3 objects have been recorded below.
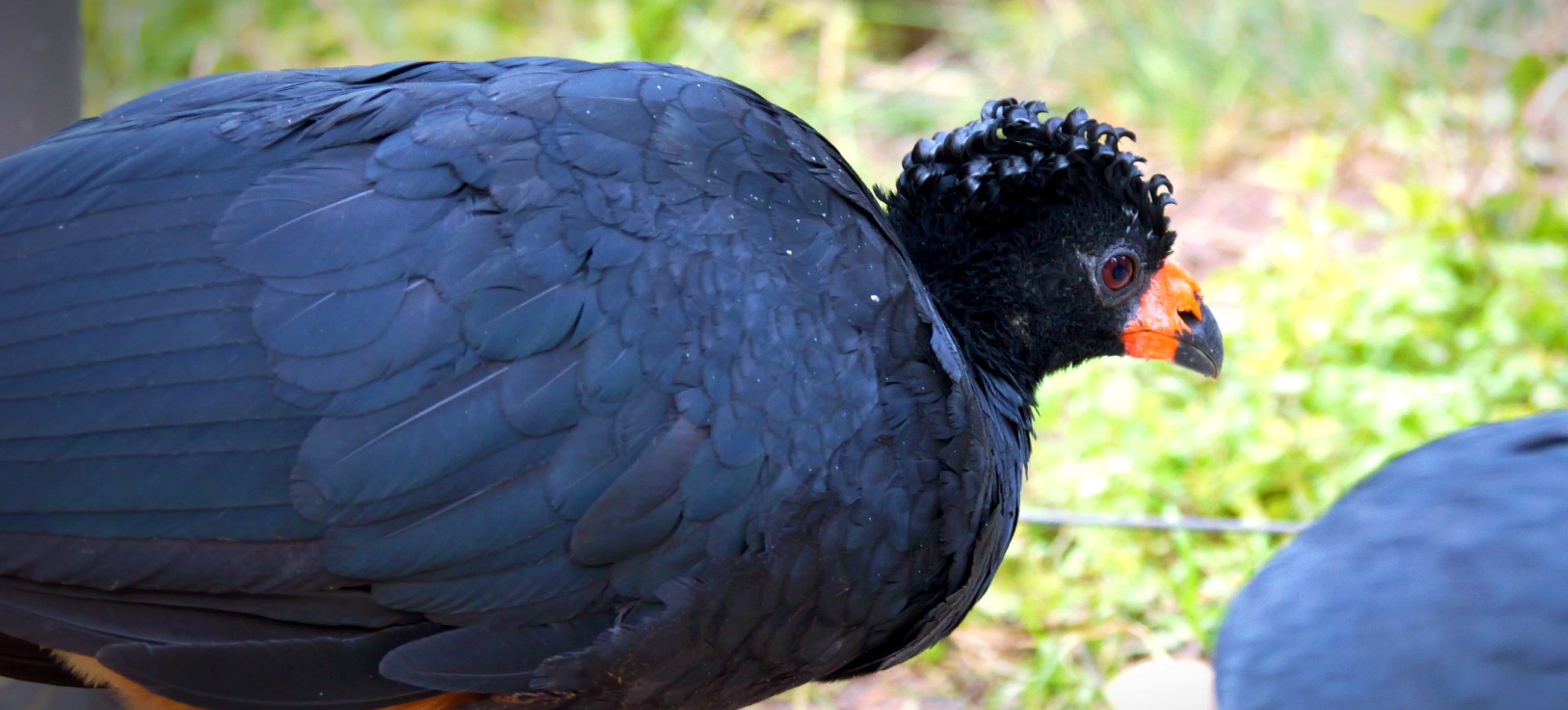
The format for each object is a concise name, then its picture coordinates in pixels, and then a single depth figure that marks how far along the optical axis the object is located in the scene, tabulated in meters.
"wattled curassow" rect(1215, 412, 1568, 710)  3.31
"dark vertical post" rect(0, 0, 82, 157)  5.92
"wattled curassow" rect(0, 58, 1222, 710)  4.24
